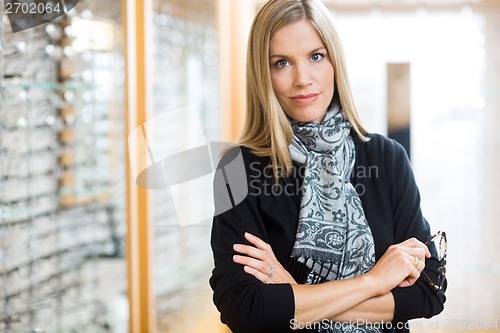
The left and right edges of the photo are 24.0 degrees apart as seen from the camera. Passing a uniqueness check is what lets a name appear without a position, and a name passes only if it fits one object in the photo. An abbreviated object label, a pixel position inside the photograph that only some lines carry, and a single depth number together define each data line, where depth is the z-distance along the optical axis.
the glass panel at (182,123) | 3.08
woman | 1.98
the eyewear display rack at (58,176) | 2.45
